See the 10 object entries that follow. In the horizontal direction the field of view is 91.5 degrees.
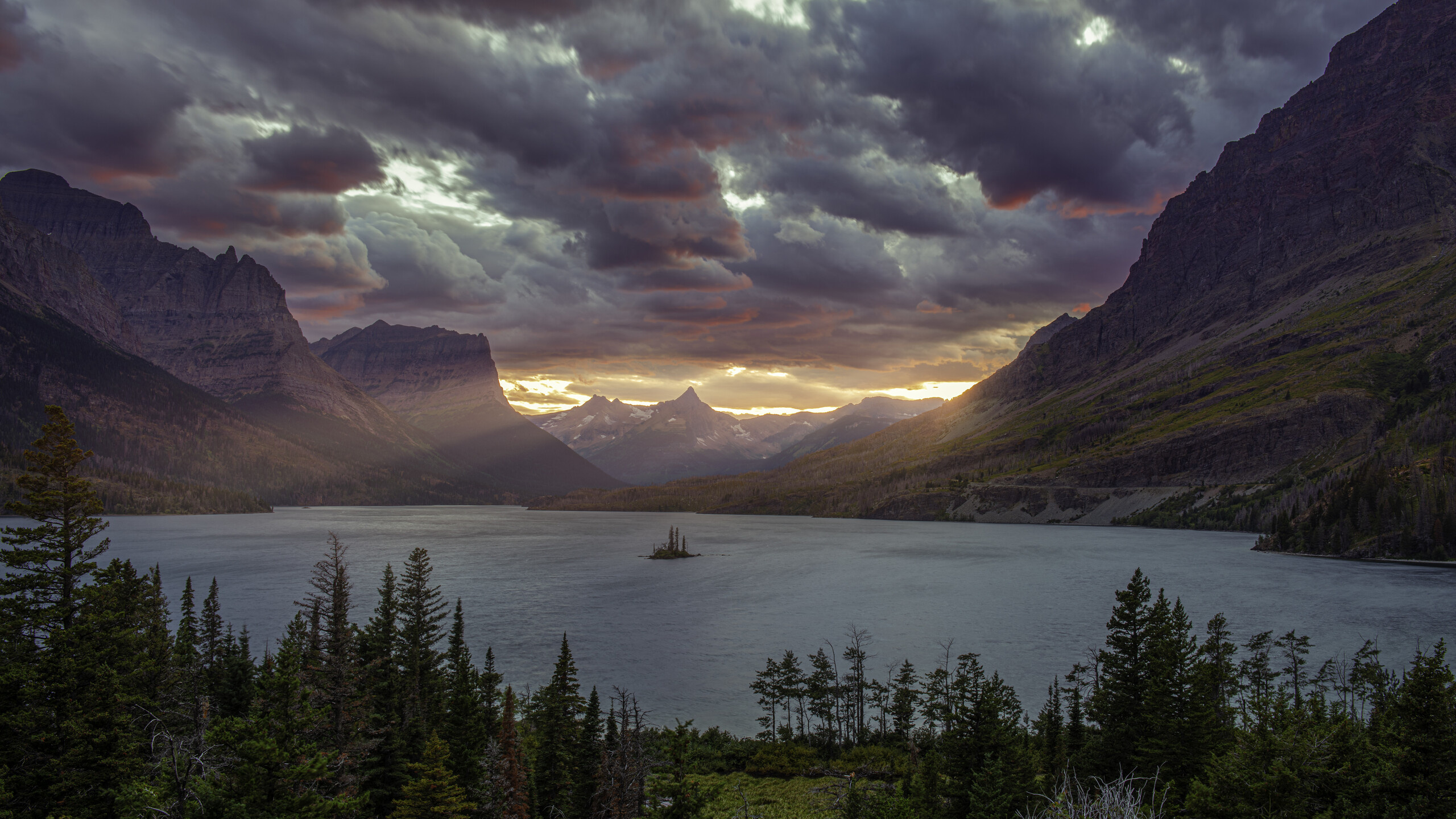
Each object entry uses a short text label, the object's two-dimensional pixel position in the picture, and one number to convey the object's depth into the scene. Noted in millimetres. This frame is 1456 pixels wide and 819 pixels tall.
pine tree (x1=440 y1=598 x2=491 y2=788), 40938
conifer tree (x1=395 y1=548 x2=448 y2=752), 49688
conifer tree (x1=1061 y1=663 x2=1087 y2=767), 42969
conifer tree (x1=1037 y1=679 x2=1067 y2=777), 46450
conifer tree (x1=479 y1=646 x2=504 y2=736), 52438
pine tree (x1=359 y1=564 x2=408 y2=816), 35531
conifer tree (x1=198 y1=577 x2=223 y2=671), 67750
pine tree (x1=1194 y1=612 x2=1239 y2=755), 37031
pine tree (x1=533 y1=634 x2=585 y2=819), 42875
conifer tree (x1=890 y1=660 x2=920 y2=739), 62156
